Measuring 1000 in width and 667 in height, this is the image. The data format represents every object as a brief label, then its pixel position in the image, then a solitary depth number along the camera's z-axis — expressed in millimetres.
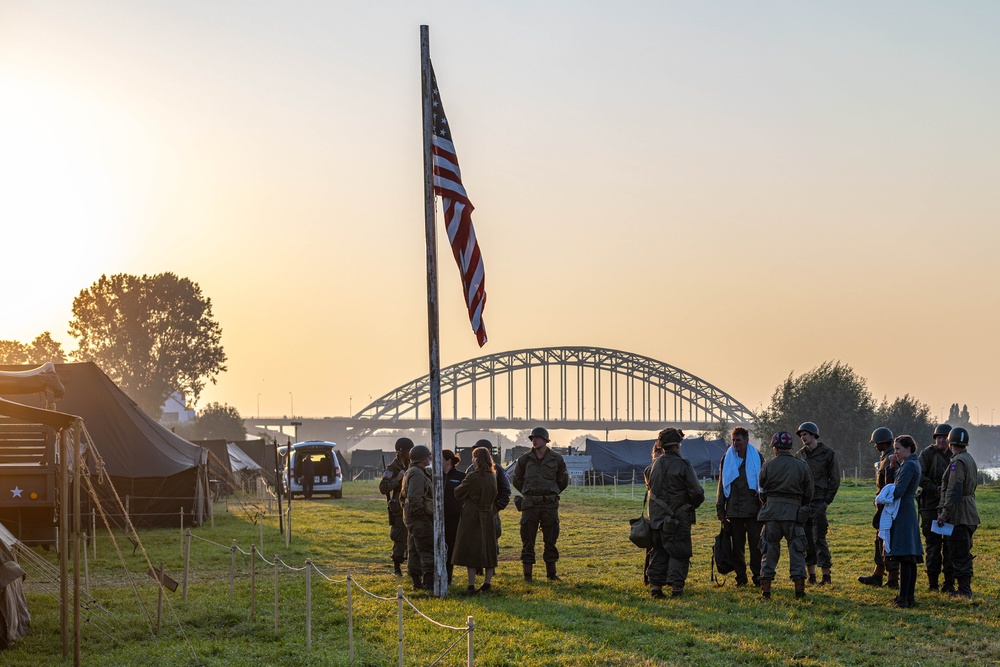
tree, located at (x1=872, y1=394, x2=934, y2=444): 80312
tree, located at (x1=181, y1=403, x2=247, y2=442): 93625
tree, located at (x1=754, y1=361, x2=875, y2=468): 72250
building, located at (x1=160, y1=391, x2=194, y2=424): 122062
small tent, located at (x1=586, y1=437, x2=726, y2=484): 56188
